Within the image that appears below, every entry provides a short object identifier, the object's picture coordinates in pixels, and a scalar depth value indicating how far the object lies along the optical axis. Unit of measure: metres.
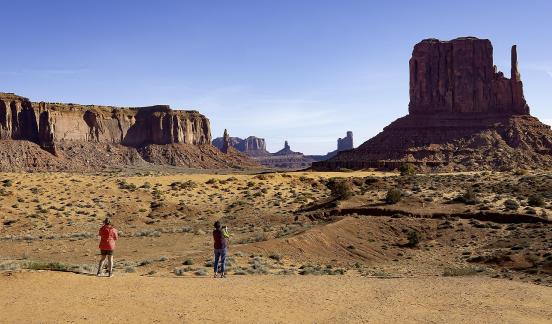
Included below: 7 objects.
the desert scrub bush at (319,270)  19.00
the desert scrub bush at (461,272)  18.45
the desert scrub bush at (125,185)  50.21
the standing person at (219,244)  15.98
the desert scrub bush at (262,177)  60.72
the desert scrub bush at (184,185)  52.50
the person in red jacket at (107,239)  15.23
